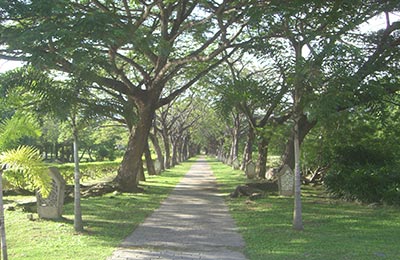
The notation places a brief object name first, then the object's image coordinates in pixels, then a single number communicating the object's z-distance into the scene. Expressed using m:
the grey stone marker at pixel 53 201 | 11.38
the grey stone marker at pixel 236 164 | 39.75
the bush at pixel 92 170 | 24.06
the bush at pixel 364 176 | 13.30
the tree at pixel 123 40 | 8.48
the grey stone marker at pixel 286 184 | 16.88
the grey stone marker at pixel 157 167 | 32.75
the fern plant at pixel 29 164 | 6.25
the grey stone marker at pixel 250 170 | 26.53
